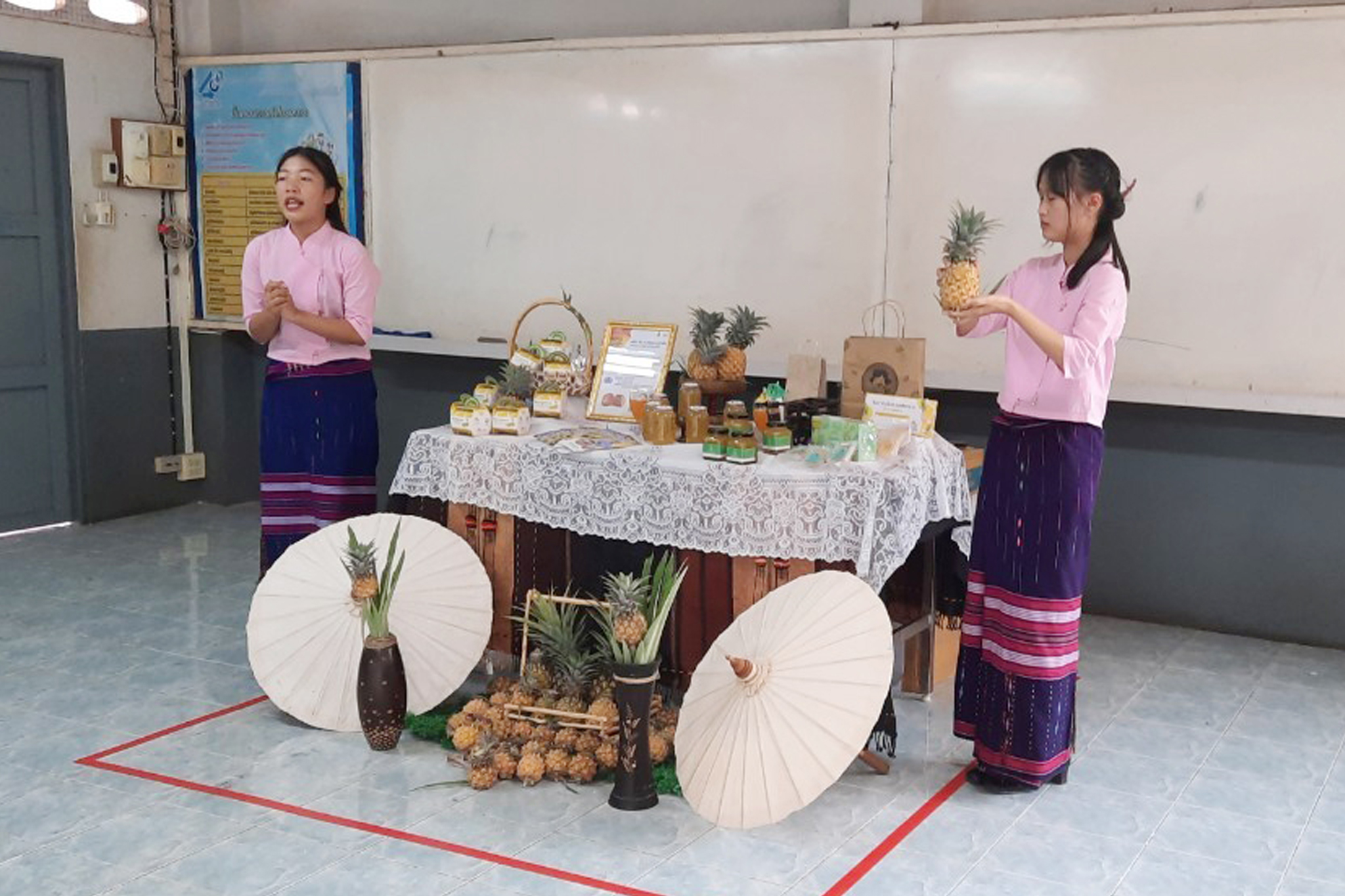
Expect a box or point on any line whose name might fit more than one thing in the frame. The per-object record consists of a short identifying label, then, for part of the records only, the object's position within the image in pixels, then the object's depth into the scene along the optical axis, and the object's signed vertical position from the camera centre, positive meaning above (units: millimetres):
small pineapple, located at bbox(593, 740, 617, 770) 3969 -1345
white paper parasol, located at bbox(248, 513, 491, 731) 4324 -1093
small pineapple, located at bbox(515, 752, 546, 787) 3906 -1366
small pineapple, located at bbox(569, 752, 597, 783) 3932 -1371
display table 3936 -688
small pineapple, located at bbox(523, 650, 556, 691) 4324 -1234
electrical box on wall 7277 +533
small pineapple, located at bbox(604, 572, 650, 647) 3705 -893
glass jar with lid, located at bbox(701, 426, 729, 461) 4141 -511
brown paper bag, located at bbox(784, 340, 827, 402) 4629 -345
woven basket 4793 -378
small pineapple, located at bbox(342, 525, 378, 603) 4051 -874
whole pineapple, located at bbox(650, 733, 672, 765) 3975 -1330
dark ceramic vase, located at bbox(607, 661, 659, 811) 3740 -1229
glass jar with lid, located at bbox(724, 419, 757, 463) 4094 -502
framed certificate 4695 -326
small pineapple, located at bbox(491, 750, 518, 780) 3945 -1369
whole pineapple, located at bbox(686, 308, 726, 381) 4559 -251
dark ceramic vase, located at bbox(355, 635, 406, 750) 4117 -1228
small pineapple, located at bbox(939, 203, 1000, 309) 3763 +23
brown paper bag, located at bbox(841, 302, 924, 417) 4363 -296
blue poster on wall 7152 +602
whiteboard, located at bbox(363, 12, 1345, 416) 5172 +372
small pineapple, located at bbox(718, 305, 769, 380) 4562 -234
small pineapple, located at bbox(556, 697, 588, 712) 4152 -1270
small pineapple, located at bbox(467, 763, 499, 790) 3895 -1387
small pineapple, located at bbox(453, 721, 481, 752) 4047 -1330
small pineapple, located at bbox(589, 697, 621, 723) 4059 -1252
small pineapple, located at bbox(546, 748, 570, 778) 3941 -1360
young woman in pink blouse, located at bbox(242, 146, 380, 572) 4957 -348
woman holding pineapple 3711 -513
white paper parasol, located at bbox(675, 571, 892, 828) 3477 -1066
